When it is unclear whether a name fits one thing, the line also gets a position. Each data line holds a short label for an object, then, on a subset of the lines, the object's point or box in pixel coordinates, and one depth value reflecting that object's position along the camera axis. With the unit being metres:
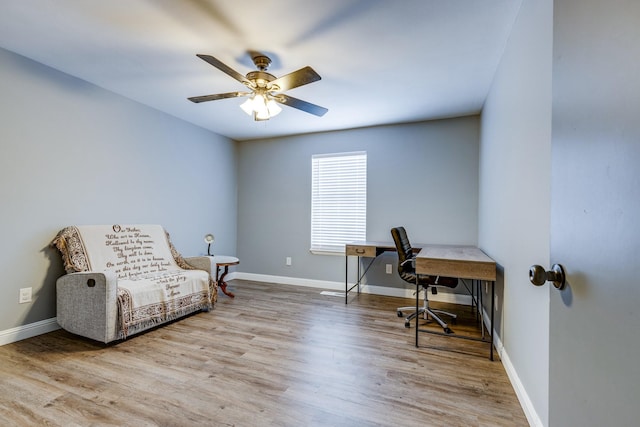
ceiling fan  2.26
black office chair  2.91
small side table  3.81
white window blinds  4.39
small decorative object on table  4.21
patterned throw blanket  2.63
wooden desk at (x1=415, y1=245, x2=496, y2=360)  2.34
